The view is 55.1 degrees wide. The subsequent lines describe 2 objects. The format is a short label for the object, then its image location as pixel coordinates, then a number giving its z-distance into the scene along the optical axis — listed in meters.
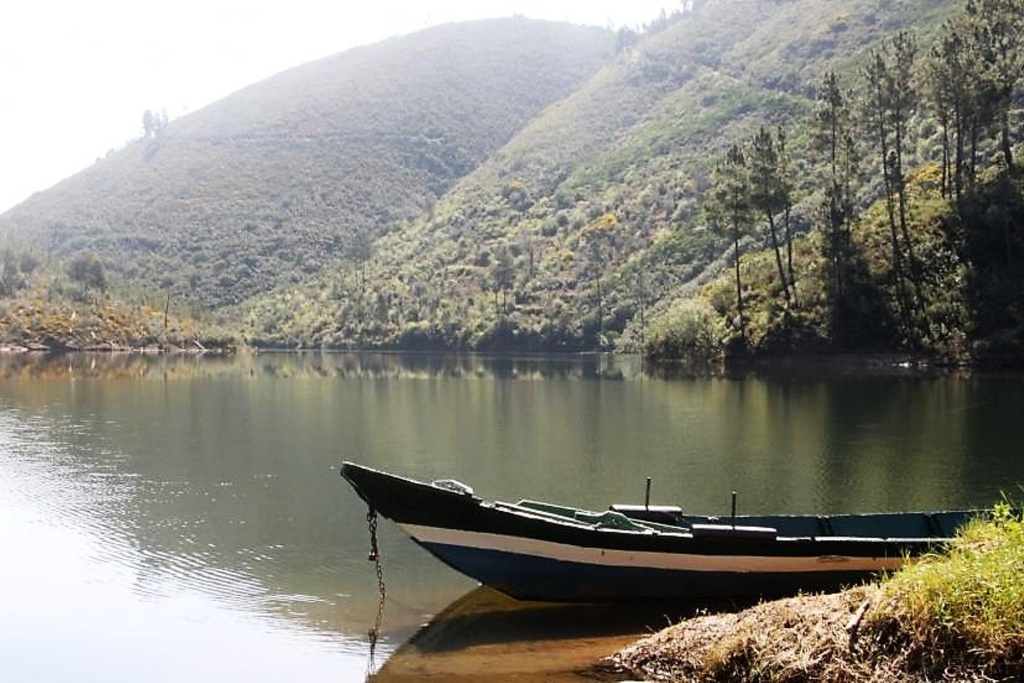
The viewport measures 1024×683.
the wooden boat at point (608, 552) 16.28
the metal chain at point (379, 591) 16.00
